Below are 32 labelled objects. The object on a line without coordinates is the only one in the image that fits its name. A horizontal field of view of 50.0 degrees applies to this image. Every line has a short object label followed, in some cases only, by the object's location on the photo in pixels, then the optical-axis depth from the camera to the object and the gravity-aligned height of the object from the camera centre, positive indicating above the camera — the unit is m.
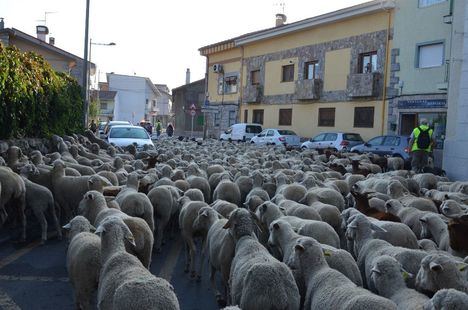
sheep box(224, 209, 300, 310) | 4.11 -1.36
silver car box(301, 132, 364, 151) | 23.97 -0.66
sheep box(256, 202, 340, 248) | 5.89 -1.24
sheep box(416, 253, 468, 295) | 4.33 -1.25
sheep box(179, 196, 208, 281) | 6.80 -1.53
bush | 11.61 +0.38
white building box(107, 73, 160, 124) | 78.12 +3.36
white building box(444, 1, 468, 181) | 14.02 +0.56
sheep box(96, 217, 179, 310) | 3.59 -1.27
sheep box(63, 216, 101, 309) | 4.87 -1.50
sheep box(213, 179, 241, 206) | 9.02 -1.28
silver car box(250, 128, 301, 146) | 28.60 -0.78
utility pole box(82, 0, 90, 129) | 22.22 +1.79
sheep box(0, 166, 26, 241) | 7.75 -1.27
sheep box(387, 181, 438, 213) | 7.76 -1.11
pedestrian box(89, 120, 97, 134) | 32.19 -0.74
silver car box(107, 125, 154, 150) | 18.87 -0.77
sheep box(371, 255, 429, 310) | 4.18 -1.34
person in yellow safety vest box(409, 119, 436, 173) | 13.92 -0.41
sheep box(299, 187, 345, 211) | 8.18 -1.16
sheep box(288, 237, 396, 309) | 3.74 -1.32
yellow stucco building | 26.11 +3.26
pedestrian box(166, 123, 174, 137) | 44.94 -1.01
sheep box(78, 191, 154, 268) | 5.35 -1.24
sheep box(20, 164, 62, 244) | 8.07 -1.42
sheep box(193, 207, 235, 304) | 5.54 -1.40
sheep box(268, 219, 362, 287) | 4.95 -1.31
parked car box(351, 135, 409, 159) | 19.52 -0.66
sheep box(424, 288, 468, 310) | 3.39 -1.14
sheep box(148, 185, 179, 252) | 7.84 -1.38
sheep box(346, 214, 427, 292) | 4.98 -1.26
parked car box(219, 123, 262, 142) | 33.19 -0.60
